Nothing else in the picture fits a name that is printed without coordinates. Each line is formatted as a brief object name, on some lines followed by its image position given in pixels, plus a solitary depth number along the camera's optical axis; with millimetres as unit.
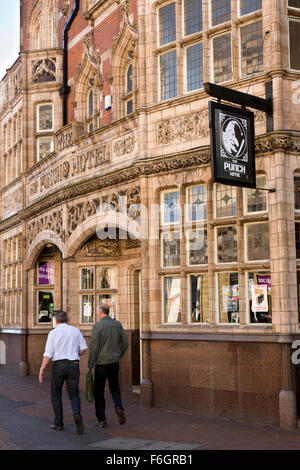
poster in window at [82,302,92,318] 15523
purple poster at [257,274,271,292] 10445
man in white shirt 9766
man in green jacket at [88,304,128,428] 10078
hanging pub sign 9789
